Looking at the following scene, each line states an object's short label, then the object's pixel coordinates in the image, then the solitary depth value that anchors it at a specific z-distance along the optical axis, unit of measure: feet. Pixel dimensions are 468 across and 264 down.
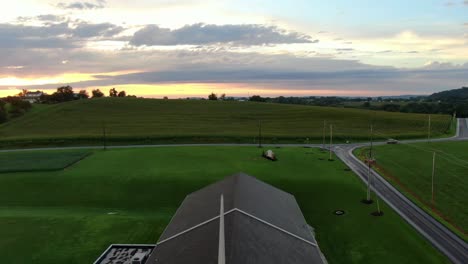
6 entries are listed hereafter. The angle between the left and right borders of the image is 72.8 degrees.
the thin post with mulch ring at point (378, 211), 117.26
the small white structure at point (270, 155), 204.64
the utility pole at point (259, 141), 269.75
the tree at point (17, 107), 479.82
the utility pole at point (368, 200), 130.11
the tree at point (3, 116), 437.25
